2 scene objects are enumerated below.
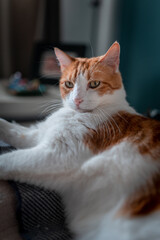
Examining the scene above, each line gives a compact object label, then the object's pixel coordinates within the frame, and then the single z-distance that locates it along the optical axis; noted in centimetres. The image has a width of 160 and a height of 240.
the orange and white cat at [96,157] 35
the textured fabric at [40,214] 36
